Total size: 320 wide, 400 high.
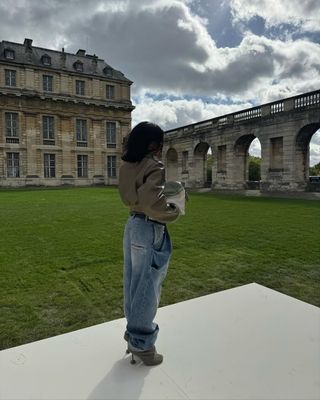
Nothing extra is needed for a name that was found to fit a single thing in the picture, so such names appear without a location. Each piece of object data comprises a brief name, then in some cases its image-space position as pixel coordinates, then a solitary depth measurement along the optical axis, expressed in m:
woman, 2.22
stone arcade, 19.03
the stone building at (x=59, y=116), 32.25
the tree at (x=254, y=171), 51.03
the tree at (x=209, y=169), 48.51
